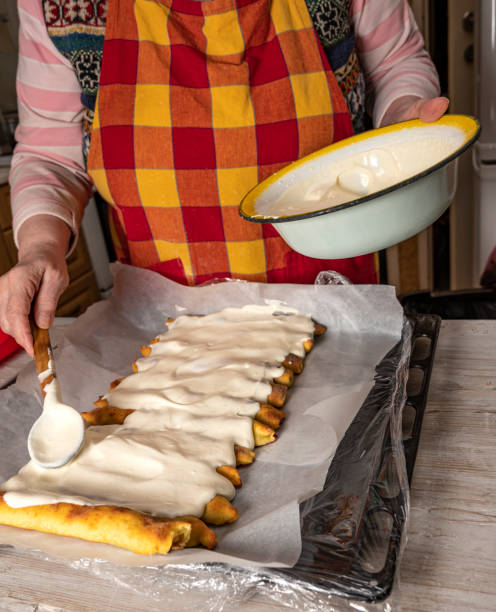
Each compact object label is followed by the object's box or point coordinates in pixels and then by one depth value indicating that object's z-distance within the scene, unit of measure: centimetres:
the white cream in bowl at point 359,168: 90
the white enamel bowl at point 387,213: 79
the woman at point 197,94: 117
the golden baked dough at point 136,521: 69
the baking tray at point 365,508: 62
